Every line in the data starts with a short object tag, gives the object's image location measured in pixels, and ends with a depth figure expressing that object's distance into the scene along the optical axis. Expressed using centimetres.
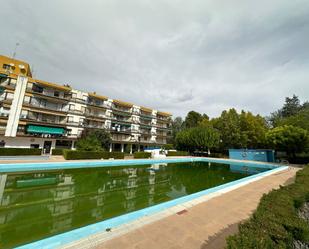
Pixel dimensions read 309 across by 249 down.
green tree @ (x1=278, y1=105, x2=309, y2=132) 3133
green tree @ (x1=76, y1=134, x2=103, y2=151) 2656
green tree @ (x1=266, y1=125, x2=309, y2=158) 2662
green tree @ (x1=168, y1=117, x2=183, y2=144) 5894
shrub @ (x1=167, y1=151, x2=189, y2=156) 3984
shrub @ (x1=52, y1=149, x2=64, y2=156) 2839
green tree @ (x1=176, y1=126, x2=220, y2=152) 3972
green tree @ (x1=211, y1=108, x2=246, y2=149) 3869
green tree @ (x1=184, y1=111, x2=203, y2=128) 6206
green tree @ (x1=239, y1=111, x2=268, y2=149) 3778
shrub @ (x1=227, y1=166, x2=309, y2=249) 272
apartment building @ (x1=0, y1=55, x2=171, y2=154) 2775
